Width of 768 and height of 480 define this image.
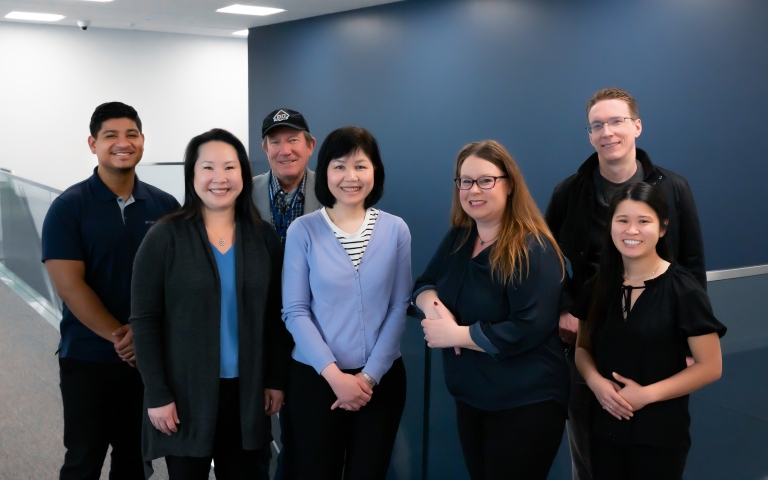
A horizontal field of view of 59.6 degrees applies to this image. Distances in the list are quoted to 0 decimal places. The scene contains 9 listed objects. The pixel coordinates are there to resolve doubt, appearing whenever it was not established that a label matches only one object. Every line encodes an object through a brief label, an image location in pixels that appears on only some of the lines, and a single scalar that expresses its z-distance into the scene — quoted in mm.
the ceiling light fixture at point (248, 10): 9148
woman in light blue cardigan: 2102
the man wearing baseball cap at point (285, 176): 2869
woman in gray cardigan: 2080
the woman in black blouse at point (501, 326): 1903
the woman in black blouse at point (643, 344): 1895
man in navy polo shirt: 2479
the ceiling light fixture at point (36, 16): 10577
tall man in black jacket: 2365
